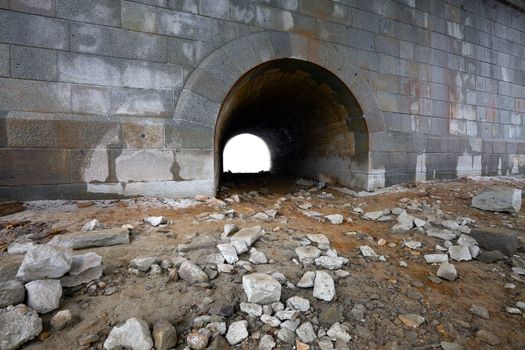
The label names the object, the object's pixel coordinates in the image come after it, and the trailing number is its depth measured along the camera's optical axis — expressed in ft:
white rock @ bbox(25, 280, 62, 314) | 4.74
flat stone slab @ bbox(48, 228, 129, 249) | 7.16
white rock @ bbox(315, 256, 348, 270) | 7.13
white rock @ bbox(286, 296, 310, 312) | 5.48
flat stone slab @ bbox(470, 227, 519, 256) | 8.36
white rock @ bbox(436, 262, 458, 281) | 7.13
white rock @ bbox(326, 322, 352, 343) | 4.92
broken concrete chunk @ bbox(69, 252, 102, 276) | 5.78
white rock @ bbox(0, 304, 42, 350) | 4.13
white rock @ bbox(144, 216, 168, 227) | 9.24
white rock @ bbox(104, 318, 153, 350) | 4.26
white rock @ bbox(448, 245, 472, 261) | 8.18
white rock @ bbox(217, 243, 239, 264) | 6.93
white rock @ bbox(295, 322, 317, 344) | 4.83
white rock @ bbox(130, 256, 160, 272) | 6.35
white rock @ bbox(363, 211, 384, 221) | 12.16
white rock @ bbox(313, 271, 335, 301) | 5.81
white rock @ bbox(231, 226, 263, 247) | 7.82
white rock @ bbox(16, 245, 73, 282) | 5.05
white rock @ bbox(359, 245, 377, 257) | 8.22
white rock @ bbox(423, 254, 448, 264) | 8.04
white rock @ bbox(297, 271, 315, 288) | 6.13
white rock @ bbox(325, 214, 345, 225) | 11.49
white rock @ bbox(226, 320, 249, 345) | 4.67
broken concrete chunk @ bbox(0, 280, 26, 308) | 4.59
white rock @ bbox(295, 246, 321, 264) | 7.32
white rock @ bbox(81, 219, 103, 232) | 8.30
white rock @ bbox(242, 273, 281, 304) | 5.52
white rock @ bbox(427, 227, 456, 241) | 9.48
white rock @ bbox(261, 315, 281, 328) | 5.04
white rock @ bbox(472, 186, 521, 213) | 11.91
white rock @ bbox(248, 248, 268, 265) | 7.06
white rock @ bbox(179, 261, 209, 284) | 6.04
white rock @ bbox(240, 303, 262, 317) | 5.25
